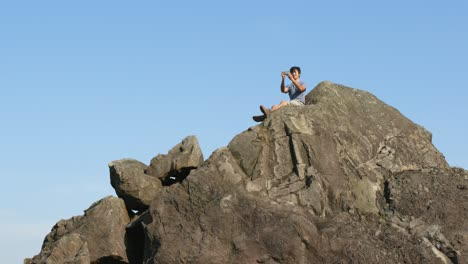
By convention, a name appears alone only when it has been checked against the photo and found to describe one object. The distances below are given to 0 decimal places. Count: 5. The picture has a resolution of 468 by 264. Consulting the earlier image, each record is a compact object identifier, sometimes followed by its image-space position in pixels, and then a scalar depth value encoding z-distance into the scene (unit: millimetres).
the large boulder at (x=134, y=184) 28000
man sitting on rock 27959
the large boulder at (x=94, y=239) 26672
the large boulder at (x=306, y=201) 23656
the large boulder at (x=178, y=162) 27969
